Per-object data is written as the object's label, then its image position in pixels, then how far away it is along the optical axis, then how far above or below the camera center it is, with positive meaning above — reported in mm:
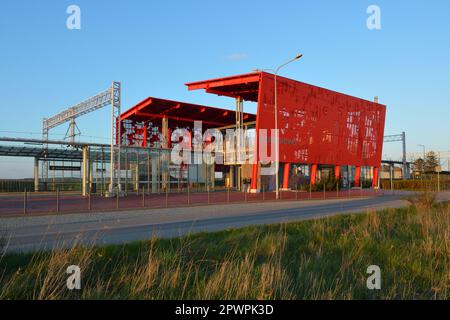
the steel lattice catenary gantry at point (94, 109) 28172 +5196
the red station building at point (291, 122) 36594 +5518
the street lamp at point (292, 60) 27027 +7895
